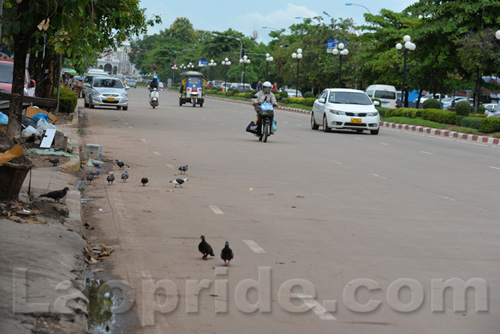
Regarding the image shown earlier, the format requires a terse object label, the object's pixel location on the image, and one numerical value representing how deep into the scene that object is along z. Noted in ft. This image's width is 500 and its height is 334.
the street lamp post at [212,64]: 346.83
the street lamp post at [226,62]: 317.79
